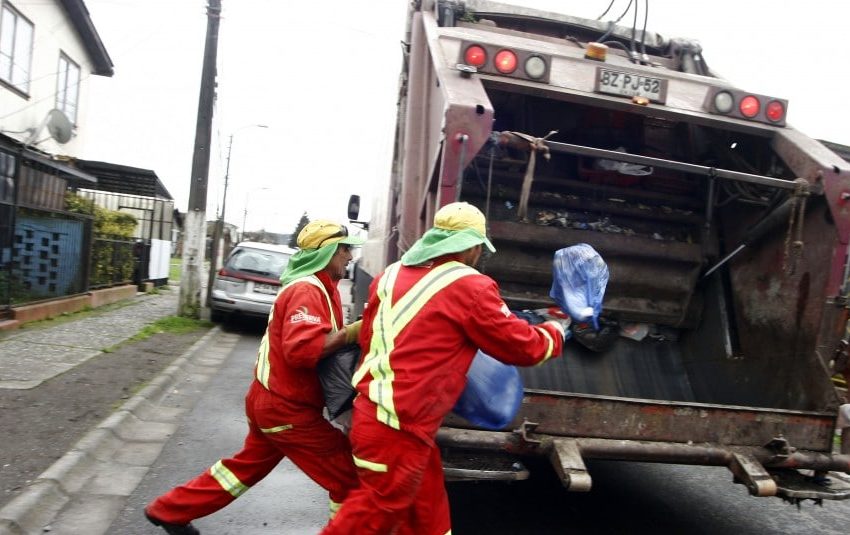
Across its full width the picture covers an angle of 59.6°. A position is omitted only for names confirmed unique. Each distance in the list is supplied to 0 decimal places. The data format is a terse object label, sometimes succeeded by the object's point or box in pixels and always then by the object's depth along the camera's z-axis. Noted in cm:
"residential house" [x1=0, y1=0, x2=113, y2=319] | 901
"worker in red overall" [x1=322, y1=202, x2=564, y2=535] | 264
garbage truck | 344
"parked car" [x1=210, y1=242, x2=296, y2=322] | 1100
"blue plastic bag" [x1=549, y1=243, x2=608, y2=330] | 339
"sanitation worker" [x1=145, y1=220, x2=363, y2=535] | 306
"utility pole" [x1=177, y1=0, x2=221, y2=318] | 1152
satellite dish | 1378
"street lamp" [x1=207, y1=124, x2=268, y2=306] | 1179
